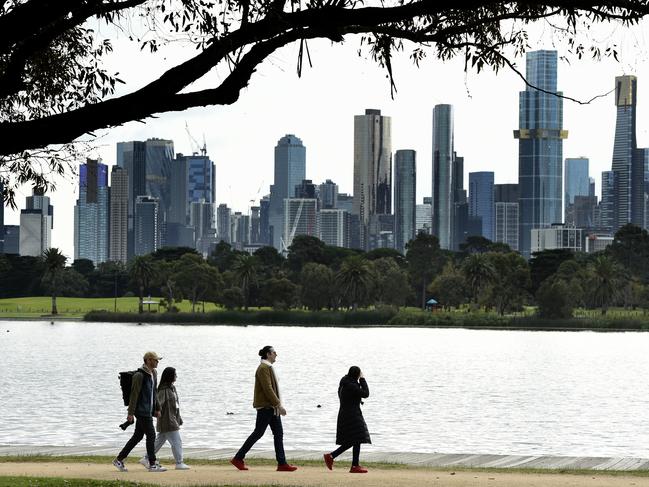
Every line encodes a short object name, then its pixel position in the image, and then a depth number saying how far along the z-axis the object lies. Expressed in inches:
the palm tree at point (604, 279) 6934.1
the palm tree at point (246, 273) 7411.4
